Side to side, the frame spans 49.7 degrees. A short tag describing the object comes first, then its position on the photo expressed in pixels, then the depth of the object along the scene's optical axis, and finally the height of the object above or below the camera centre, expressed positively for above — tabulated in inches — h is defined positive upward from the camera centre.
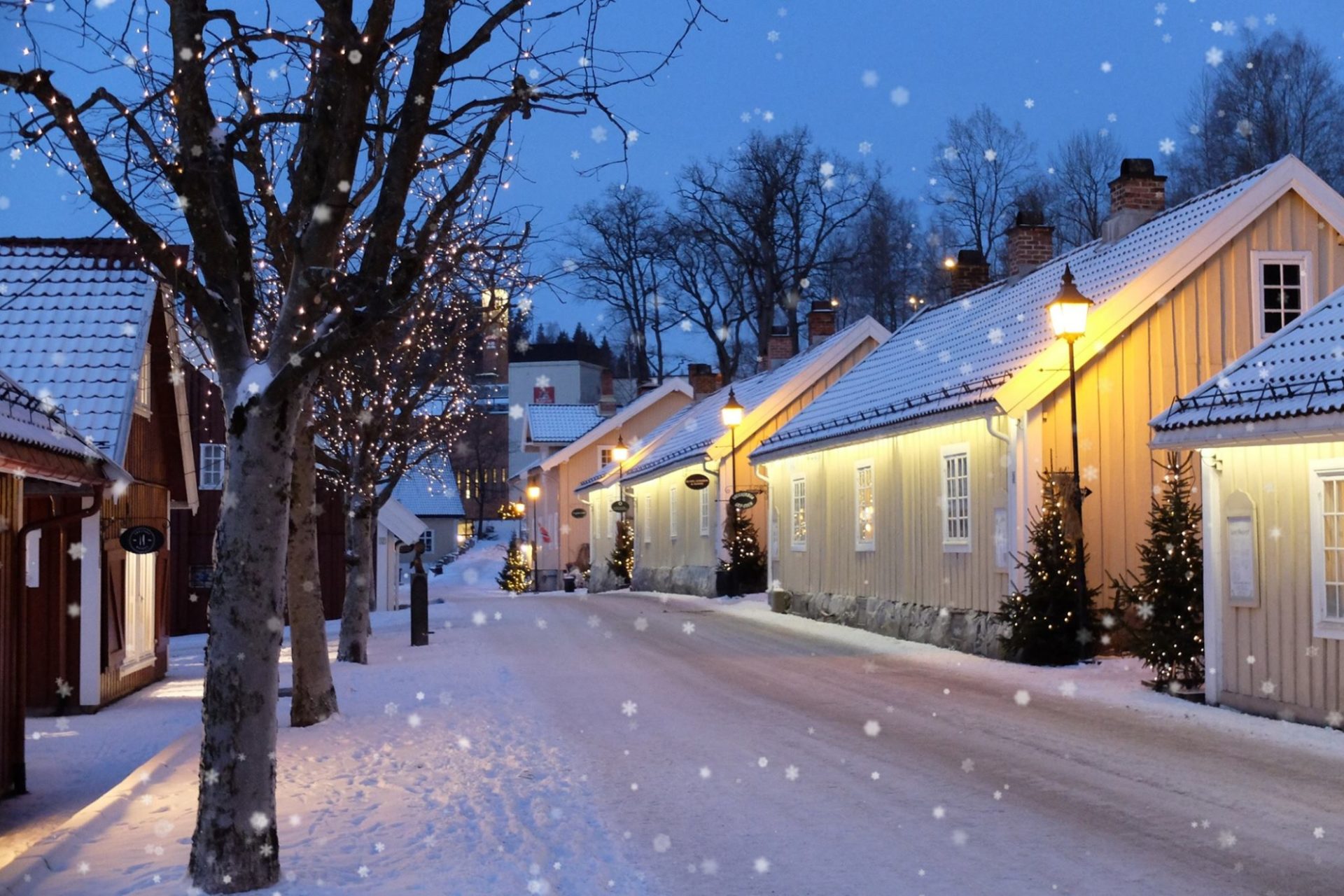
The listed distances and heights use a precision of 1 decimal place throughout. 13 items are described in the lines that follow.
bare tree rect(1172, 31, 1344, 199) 1556.3 +402.2
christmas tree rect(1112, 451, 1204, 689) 538.9 -41.9
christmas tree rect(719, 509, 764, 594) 1272.1 -55.9
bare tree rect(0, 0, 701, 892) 265.3 +42.3
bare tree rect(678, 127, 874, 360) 1861.5 +344.0
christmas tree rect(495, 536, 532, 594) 2057.1 -113.5
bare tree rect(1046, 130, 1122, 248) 1841.8 +366.4
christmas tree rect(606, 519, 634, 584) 1787.6 -74.3
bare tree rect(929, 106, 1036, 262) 1847.9 +359.5
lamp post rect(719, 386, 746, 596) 1151.0 +61.2
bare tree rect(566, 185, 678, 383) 2144.4 +346.7
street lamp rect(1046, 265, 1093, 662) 618.2 +74.3
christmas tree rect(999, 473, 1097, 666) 645.9 -51.5
